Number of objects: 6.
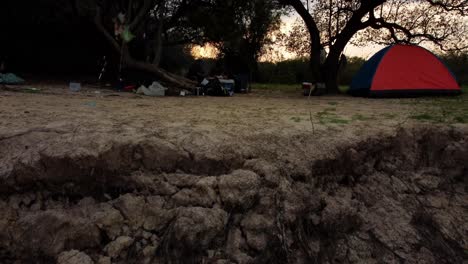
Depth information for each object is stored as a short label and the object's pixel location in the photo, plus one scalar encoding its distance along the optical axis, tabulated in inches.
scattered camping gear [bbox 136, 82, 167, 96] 314.5
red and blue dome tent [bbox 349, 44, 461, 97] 343.6
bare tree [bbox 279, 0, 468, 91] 397.7
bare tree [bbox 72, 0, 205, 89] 361.1
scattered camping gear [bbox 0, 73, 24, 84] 303.3
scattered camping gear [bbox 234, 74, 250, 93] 418.9
